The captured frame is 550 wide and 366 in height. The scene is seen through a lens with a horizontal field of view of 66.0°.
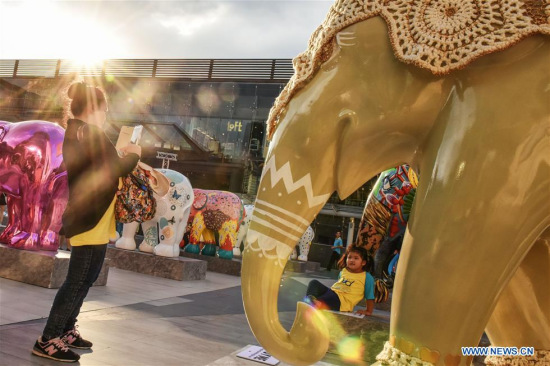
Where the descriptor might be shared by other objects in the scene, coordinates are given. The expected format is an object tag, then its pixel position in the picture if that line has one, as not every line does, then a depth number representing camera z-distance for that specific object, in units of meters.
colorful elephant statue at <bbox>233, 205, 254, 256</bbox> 7.88
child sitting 2.67
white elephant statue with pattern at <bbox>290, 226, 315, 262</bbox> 9.59
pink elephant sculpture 3.49
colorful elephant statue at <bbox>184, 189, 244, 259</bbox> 6.66
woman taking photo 1.78
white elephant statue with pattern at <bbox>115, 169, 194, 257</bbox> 5.41
